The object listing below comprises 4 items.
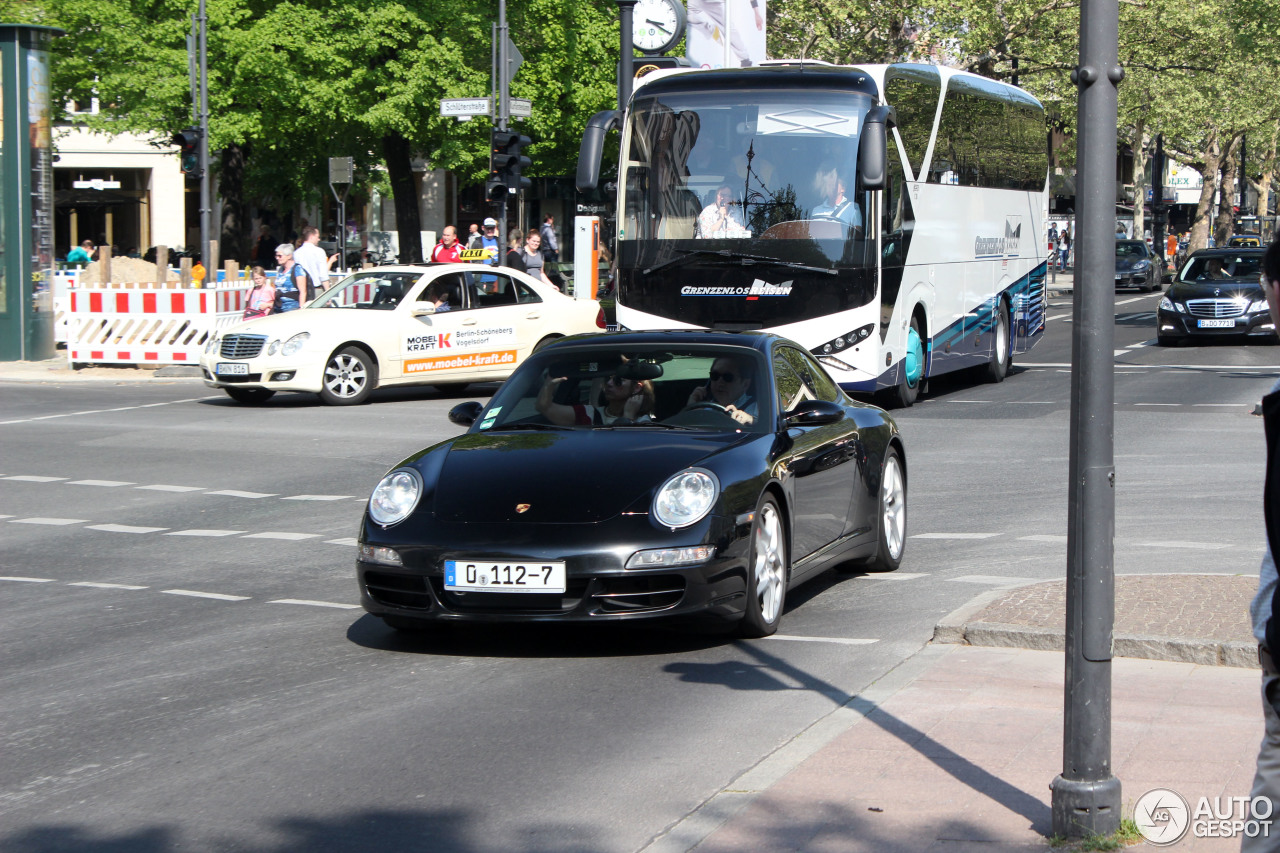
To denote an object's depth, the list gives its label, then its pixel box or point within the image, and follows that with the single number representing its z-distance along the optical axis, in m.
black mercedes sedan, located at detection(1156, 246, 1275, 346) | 28.34
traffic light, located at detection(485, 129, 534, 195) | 25.39
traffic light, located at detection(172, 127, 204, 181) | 28.97
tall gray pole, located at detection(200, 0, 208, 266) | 29.23
